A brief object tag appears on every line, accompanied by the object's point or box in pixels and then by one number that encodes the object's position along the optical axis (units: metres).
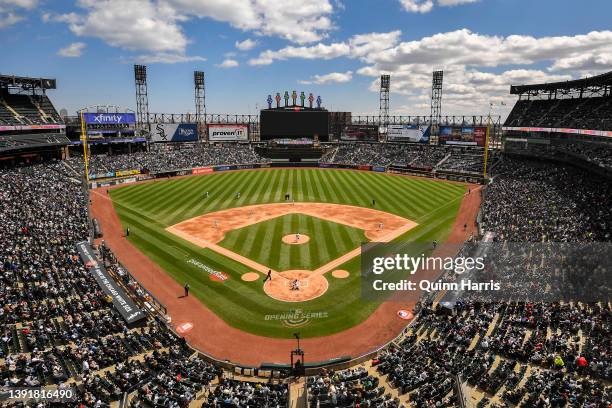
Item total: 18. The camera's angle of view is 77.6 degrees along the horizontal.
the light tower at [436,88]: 94.25
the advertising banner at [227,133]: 98.25
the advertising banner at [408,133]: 94.44
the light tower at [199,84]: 102.31
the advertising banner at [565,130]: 45.85
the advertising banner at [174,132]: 92.46
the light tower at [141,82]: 90.69
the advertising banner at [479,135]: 84.81
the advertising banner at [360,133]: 102.19
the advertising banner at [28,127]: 60.38
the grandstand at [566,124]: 47.47
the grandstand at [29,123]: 60.50
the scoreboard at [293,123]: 95.19
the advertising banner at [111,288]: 23.98
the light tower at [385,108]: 101.75
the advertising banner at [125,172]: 72.06
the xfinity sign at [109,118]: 78.38
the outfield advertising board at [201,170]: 80.94
